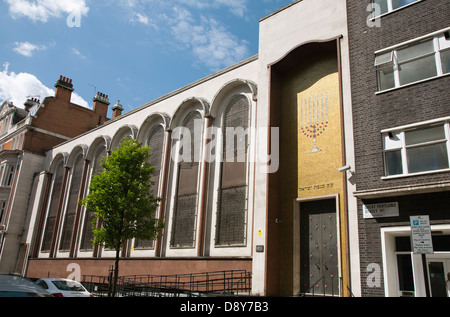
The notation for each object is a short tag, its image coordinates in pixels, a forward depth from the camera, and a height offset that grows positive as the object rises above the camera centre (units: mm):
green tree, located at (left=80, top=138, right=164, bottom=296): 19891 +3406
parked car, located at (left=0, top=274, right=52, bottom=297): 6001 -483
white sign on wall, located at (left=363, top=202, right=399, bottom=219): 12484 +2264
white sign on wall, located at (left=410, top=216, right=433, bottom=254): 7148 +861
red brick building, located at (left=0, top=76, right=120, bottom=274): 41281 +12721
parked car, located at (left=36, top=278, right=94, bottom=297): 13103 -922
